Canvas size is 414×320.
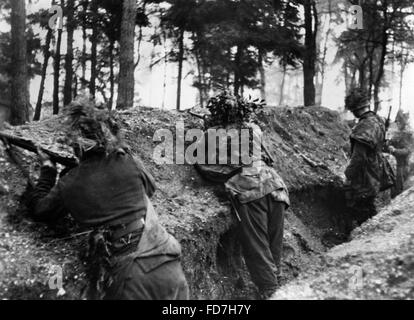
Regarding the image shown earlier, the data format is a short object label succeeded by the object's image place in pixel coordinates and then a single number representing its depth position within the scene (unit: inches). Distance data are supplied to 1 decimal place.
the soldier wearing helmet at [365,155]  282.7
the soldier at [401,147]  428.1
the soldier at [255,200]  204.2
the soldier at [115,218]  130.4
